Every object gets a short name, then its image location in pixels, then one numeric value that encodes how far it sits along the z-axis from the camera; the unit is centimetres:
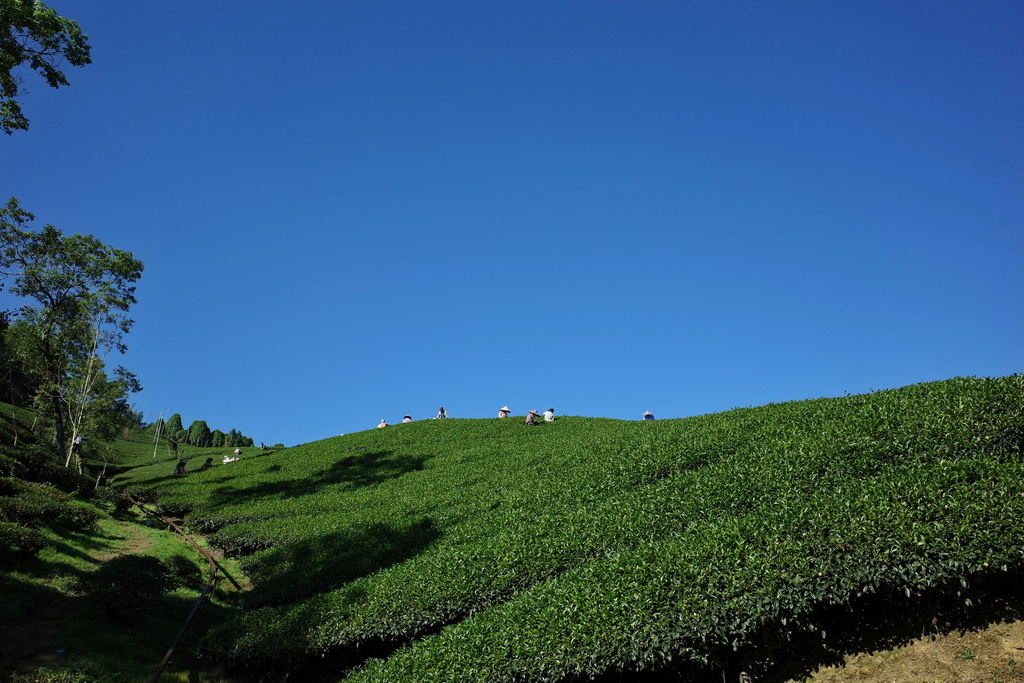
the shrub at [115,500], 2650
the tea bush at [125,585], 1379
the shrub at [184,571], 1816
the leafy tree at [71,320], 3738
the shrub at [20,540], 1509
